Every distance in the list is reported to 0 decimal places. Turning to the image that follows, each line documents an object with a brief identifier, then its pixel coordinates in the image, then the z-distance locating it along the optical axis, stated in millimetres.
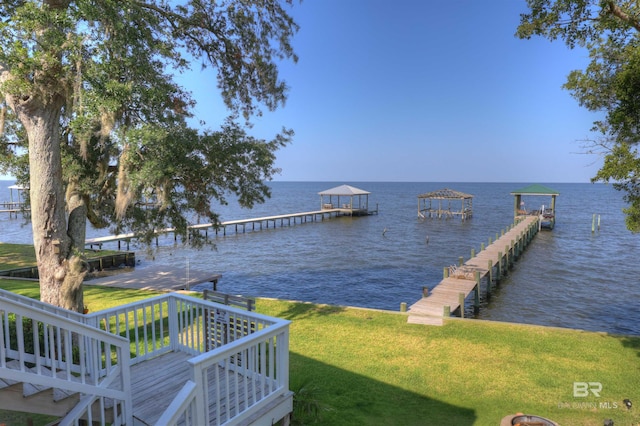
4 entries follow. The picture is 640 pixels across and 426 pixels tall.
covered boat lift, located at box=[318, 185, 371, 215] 56053
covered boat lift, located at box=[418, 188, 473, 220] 50750
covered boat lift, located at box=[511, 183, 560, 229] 43844
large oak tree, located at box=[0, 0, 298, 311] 6027
